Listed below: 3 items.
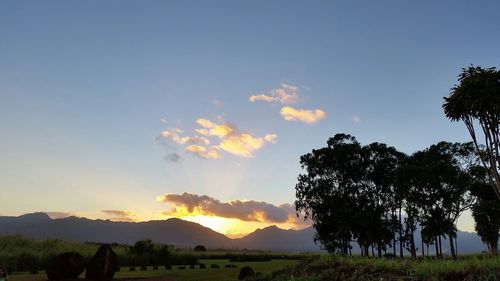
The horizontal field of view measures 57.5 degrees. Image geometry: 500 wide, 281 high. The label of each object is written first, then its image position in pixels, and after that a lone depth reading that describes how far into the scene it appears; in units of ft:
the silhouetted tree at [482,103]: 114.42
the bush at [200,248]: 335.69
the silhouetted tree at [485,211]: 208.03
